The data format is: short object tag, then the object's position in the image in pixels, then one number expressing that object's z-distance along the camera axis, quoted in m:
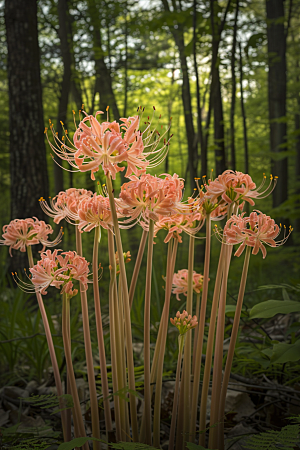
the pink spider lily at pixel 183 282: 1.73
